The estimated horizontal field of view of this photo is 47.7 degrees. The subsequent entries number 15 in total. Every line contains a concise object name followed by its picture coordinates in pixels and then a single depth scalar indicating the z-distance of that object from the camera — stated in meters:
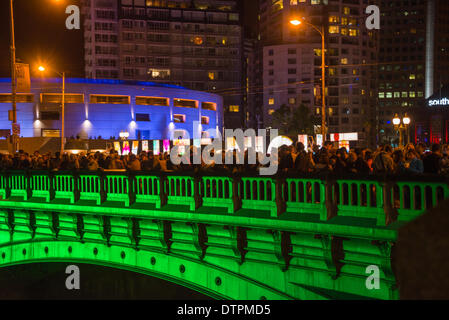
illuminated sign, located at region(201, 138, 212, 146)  42.86
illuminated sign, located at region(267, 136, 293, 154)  26.58
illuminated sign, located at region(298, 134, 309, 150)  32.22
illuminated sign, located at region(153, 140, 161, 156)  41.19
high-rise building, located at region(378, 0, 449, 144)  138.38
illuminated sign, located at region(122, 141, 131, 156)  37.59
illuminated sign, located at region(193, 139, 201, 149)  41.67
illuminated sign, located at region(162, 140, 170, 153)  40.69
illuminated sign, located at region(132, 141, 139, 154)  42.14
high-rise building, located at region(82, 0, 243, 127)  96.31
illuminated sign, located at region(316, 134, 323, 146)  31.73
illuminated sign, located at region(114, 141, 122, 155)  41.94
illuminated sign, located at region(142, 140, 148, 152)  42.56
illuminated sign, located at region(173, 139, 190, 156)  36.82
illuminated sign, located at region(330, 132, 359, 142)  40.50
